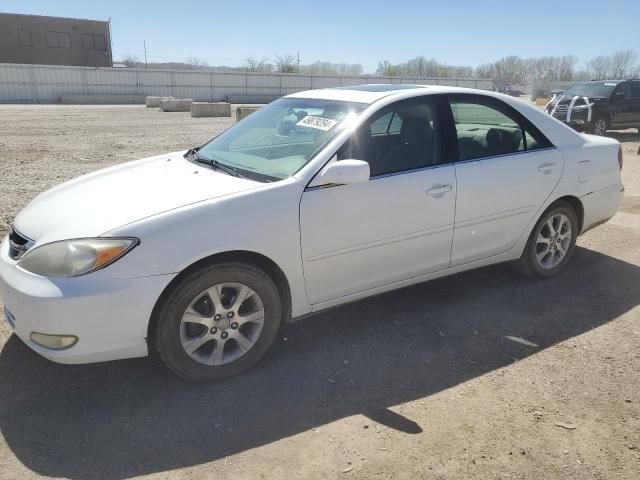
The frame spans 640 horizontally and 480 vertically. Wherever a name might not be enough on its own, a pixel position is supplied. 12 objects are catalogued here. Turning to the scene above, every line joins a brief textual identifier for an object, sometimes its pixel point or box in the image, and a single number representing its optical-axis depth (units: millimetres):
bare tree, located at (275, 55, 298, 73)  69481
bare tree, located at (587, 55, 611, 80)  98738
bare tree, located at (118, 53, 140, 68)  83088
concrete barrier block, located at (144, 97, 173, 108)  33562
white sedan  2691
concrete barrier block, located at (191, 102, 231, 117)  24672
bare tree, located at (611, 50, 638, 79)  95188
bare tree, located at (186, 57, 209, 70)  89238
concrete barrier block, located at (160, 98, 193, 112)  29312
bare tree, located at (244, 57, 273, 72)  75188
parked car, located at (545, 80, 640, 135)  15281
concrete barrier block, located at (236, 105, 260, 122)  17516
